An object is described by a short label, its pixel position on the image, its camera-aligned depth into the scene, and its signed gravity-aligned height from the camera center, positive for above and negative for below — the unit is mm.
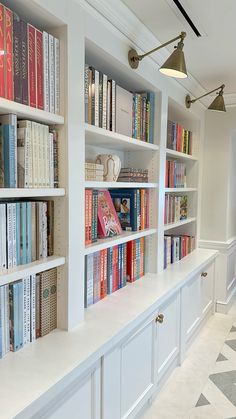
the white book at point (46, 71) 1241 +477
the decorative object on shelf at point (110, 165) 1817 +146
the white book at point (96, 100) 1564 +455
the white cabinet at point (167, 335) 1906 -942
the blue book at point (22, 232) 1226 -169
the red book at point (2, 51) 1061 +471
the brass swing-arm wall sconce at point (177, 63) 1508 +618
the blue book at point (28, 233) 1251 -177
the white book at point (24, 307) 1234 -469
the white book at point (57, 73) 1294 +489
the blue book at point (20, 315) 1209 -489
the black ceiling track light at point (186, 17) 1495 +899
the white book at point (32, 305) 1271 -475
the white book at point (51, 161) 1307 +121
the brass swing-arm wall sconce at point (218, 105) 2273 +631
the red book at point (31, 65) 1176 +472
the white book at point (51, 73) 1268 +480
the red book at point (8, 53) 1082 +478
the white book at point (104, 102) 1627 +461
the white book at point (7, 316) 1175 -481
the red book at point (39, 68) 1211 +474
